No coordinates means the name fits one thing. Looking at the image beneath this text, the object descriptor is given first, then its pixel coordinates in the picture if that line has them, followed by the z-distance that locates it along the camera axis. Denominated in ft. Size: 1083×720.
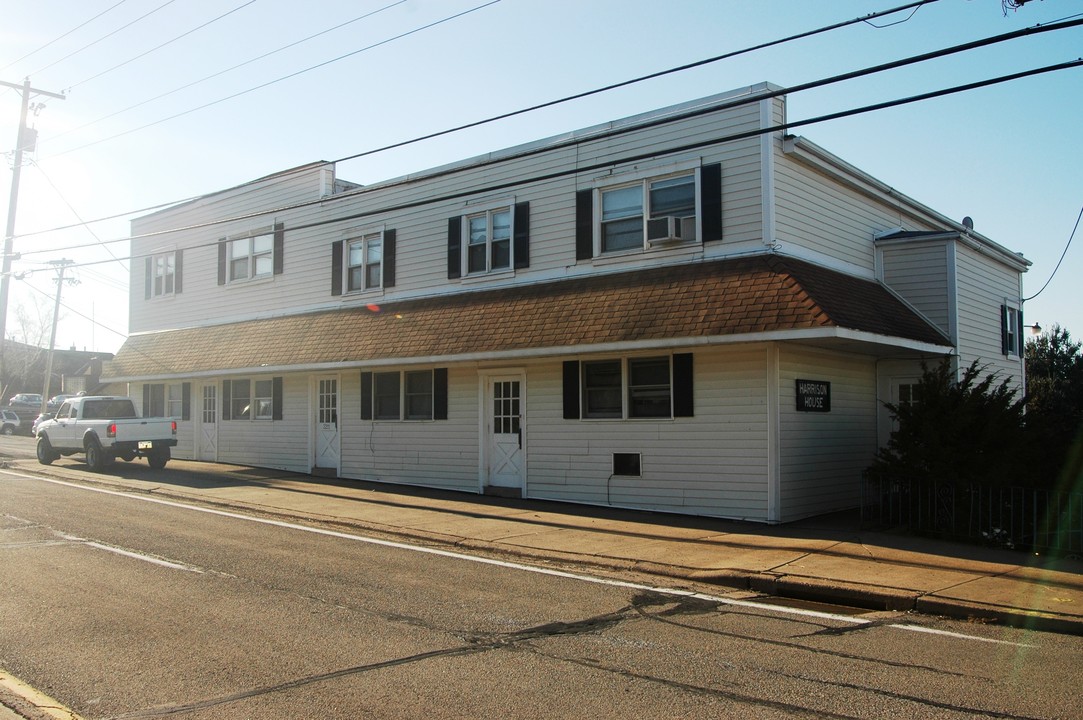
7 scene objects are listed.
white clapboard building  45.93
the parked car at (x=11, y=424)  157.99
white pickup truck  70.59
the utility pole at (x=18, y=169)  117.19
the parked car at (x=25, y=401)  184.64
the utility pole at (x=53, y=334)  155.06
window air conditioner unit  49.75
